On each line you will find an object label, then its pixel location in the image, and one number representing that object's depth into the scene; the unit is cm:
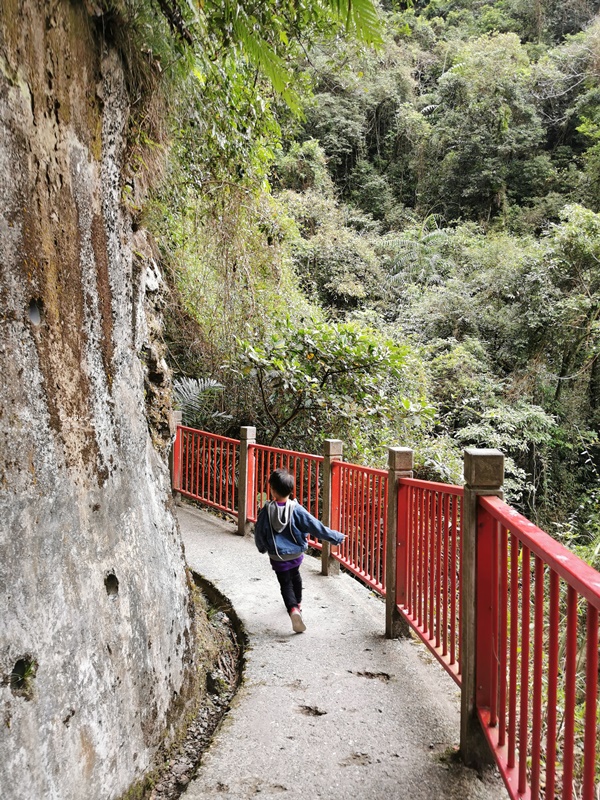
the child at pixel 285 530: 442
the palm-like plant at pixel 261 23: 268
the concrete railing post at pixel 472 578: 256
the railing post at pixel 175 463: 891
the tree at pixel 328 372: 835
